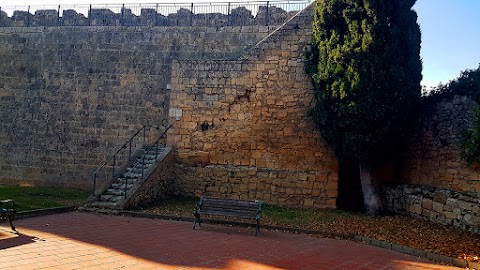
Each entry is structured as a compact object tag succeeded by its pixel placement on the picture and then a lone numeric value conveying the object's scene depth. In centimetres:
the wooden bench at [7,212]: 799
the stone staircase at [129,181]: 1118
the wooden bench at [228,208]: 938
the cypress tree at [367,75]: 1054
